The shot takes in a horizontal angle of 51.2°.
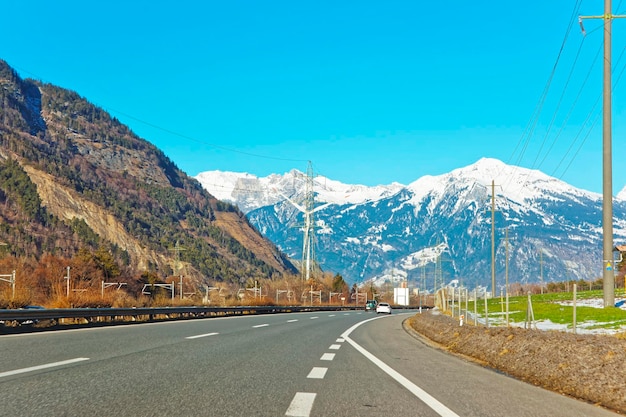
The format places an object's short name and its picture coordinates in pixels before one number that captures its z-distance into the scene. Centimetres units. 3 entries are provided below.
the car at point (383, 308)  7062
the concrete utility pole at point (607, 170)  2677
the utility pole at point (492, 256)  7044
